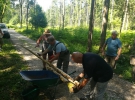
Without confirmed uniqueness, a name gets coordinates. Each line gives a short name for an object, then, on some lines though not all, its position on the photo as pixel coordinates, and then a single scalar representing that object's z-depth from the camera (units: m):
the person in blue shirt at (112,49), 4.36
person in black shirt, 2.35
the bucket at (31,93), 3.14
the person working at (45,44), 4.67
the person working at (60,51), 3.76
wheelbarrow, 3.17
